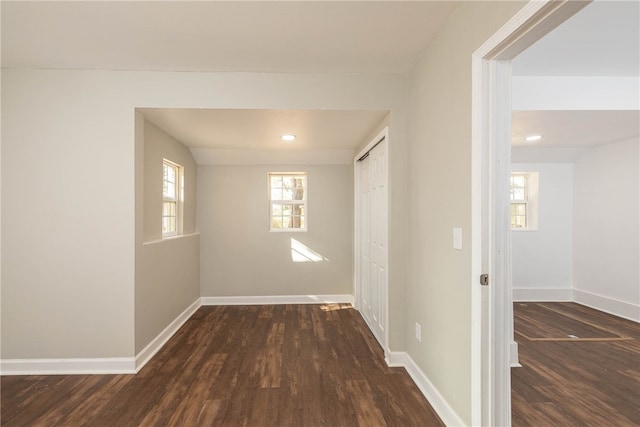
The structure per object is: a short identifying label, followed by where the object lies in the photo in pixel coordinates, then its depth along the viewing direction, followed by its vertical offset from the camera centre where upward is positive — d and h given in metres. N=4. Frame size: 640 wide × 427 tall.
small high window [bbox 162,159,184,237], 3.71 +0.18
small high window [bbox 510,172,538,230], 5.02 +0.21
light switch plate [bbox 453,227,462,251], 1.85 -0.14
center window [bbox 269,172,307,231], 4.82 +0.18
